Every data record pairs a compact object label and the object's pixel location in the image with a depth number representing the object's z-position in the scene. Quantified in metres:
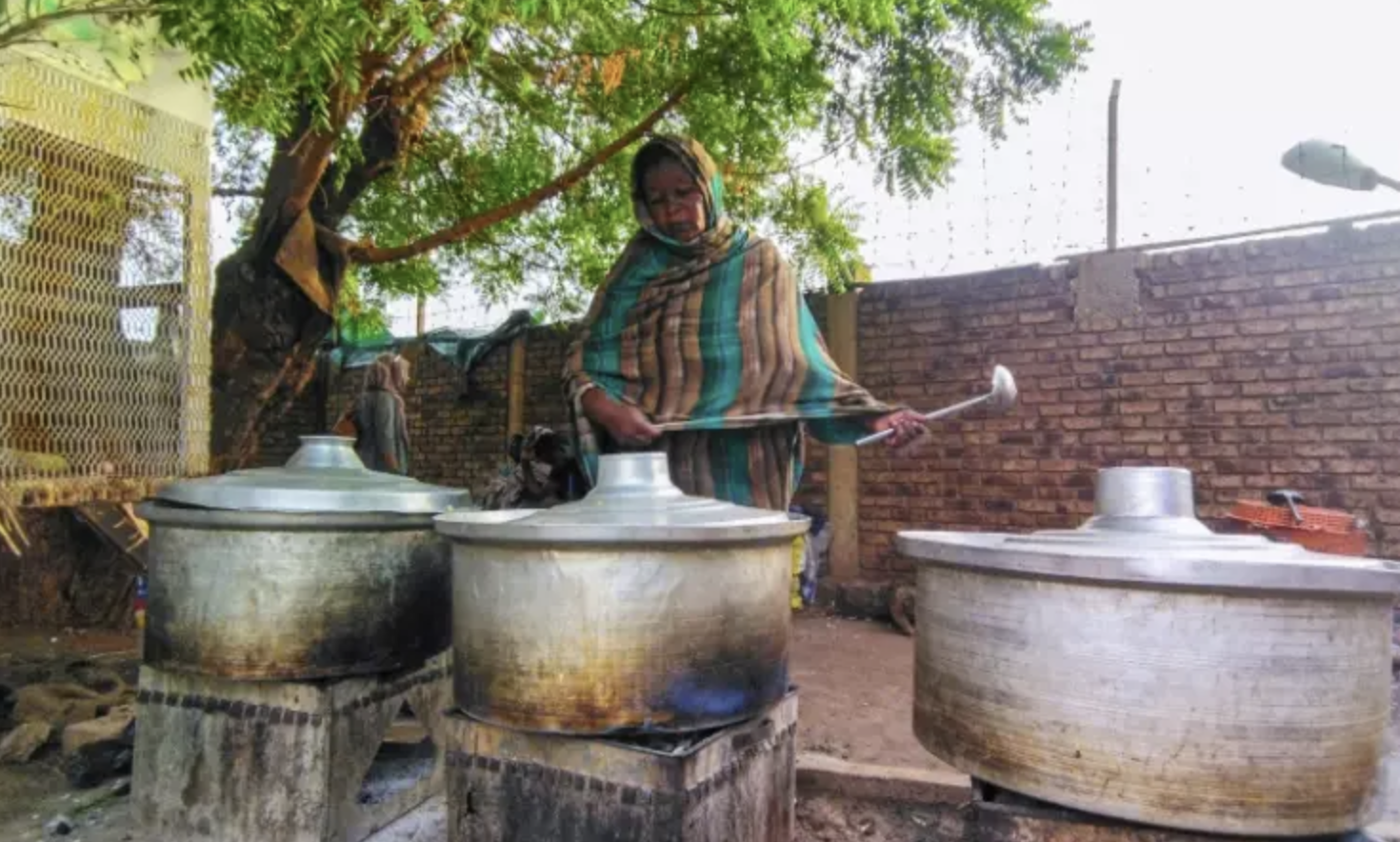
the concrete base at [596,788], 1.57
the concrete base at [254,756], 2.06
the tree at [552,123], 2.88
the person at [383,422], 6.98
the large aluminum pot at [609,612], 1.52
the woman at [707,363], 2.37
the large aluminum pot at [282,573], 1.98
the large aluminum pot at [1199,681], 1.16
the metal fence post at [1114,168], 4.82
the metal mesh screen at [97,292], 2.63
